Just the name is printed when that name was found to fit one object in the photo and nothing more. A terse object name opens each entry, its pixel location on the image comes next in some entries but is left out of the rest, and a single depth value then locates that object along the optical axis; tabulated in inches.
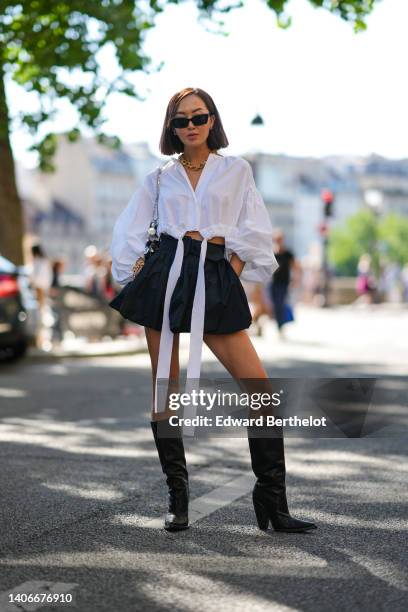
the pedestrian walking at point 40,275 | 805.9
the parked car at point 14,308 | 593.0
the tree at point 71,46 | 565.0
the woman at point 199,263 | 197.0
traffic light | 1638.8
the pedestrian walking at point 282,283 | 855.7
